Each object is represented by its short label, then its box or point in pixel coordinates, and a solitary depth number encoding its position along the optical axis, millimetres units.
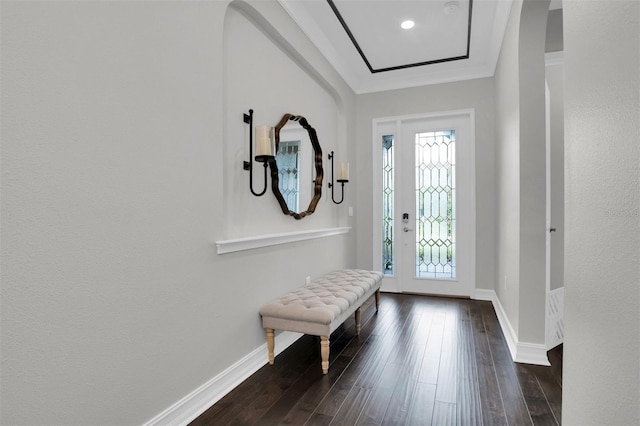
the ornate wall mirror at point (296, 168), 2814
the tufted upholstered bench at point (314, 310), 2223
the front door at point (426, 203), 4324
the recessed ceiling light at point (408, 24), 3248
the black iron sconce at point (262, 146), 2293
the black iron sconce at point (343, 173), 3812
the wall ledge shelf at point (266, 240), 2072
